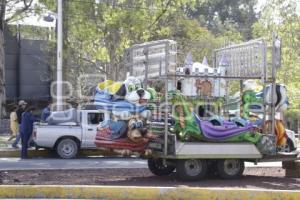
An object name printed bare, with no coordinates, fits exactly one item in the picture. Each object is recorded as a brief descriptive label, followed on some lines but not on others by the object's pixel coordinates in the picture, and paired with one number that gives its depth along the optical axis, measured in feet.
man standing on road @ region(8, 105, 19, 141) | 79.05
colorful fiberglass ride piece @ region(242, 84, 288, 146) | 44.39
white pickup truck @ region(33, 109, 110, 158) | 65.57
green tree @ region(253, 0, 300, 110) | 125.90
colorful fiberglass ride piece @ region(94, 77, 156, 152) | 42.32
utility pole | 87.40
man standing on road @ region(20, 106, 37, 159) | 64.80
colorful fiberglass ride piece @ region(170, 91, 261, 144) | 42.45
